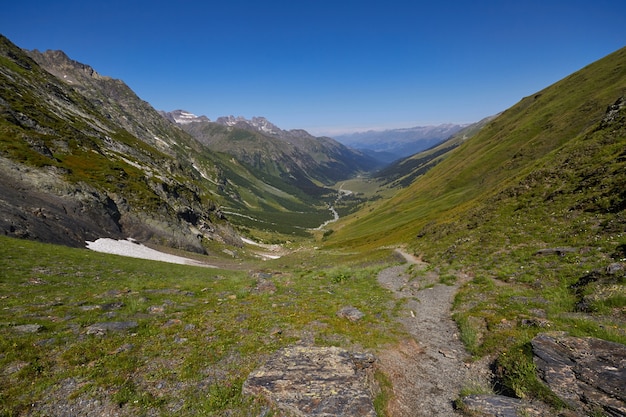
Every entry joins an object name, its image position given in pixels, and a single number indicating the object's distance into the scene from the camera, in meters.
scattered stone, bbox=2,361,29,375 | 10.22
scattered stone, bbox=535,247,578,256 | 23.07
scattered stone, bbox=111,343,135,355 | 12.56
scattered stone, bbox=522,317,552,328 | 13.68
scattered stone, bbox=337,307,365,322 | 18.19
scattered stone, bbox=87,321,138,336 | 14.00
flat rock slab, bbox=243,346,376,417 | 9.80
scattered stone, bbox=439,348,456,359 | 14.27
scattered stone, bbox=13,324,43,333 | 13.13
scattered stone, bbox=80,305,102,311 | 16.78
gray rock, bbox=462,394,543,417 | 9.05
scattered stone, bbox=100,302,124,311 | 17.33
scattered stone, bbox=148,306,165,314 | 17.77
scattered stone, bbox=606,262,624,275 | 16.44
